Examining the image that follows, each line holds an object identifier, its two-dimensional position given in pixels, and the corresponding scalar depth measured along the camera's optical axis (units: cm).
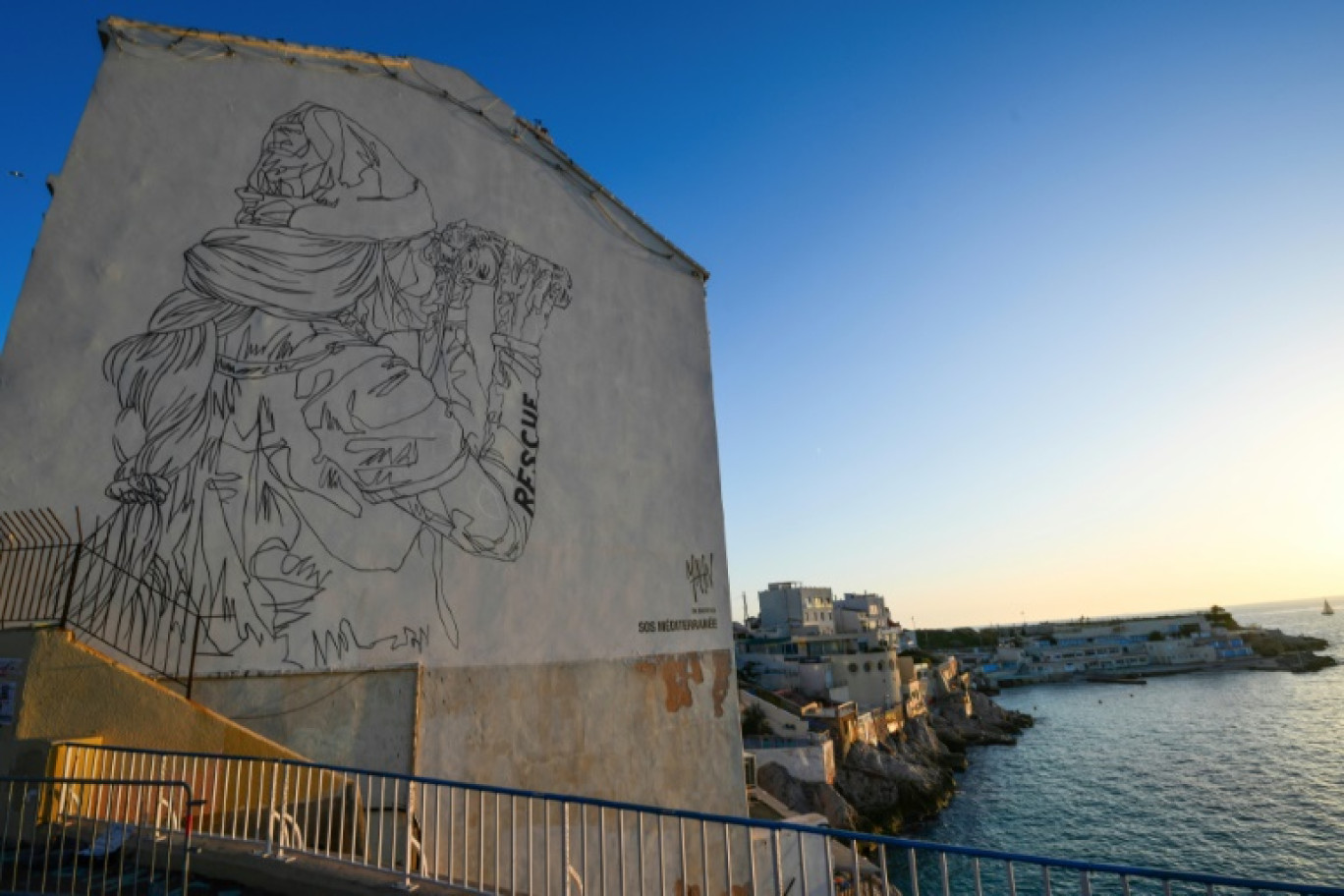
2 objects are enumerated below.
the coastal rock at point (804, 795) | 3759
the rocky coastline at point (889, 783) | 3816
